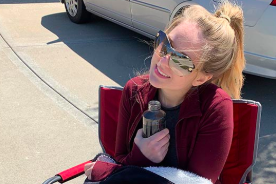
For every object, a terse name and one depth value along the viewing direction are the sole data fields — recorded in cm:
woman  163
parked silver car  373
